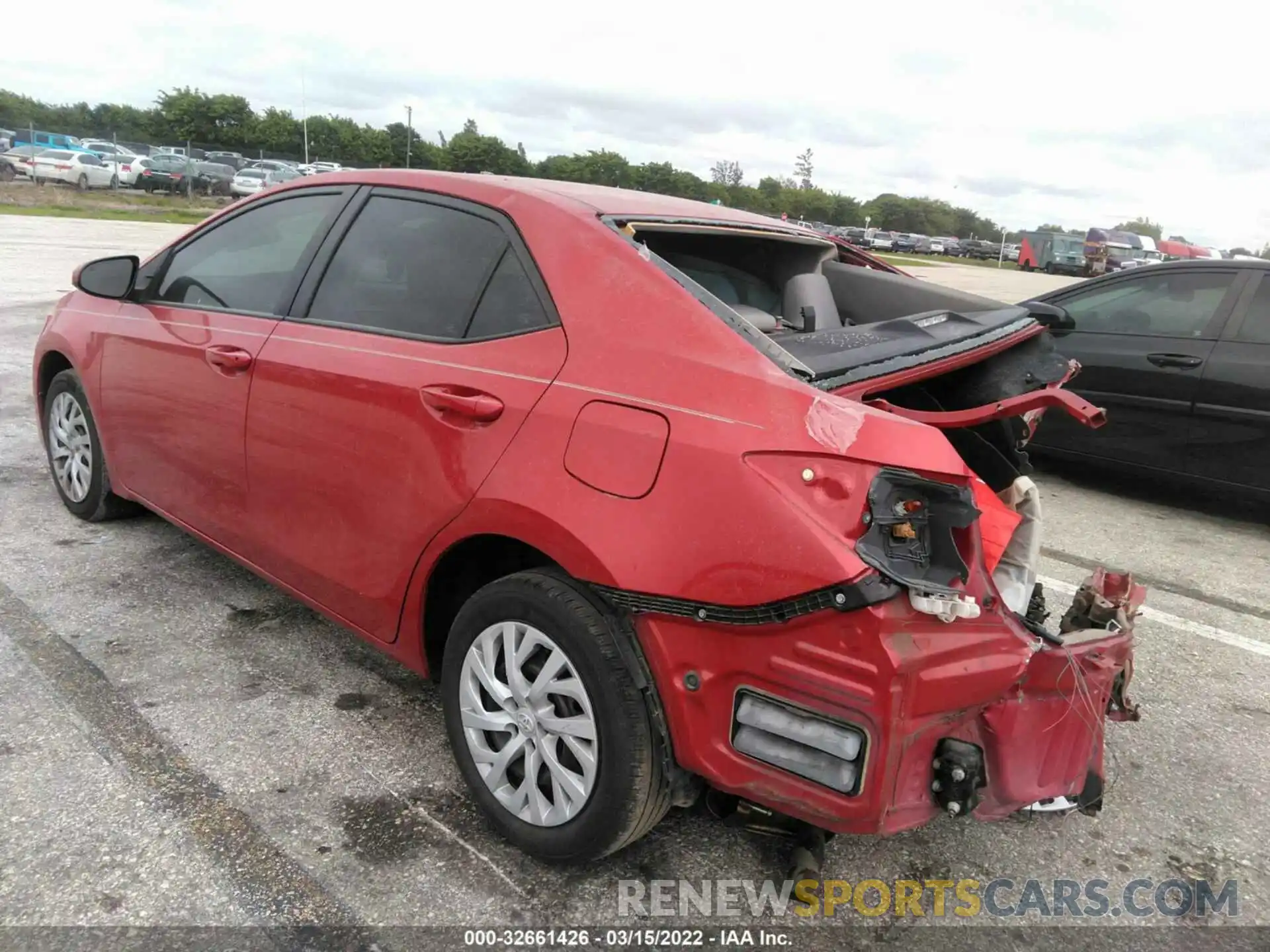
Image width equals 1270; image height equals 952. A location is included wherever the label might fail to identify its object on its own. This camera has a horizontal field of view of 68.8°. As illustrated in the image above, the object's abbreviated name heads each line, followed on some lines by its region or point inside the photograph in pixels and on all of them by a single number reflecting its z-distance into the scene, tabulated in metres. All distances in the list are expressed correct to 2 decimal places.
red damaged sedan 1.86
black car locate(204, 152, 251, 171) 42.66
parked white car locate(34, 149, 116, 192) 32.34
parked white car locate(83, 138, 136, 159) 40.55
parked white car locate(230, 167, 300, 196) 36.69
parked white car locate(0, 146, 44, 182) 32.50
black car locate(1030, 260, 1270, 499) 5.21
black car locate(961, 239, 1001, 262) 67.31
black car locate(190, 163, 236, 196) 36.91
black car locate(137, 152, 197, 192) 35.16
